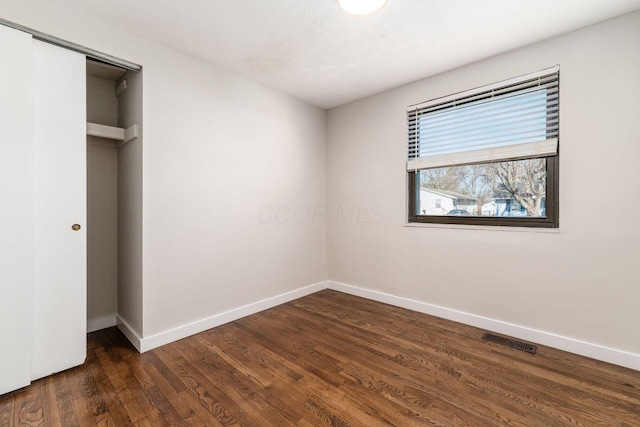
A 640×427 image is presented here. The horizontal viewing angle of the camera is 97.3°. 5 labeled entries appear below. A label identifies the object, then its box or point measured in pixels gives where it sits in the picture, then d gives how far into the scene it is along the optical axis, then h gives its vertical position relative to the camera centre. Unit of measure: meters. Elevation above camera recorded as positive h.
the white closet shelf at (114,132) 2.46 +0.70
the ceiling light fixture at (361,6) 1.91 +1.41
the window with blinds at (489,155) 2.49 +0.54
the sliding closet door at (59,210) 1.97 +0.00
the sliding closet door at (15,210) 1.81 +0.00
